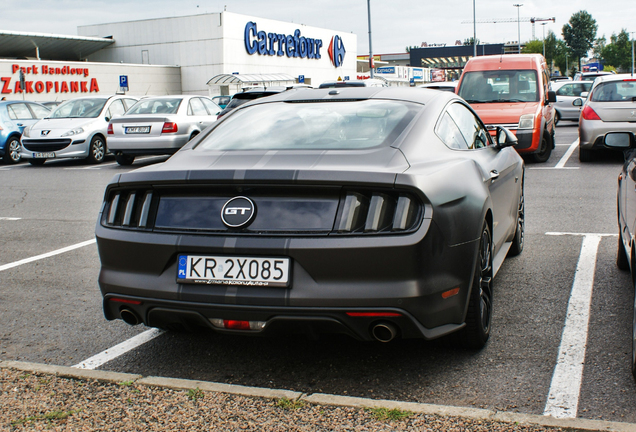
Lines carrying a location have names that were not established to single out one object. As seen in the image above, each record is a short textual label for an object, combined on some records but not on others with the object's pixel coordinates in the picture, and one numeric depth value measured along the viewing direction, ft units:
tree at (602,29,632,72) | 372.99
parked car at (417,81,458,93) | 63.06
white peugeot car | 54.34
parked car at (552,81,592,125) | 80.69
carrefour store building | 140.05
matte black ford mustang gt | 10.00
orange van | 42.01
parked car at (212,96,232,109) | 107.20
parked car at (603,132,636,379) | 13.59
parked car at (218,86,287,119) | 49.64
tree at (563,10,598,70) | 378.73
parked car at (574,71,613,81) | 119.75
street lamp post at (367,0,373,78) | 116.60
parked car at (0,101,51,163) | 58.65
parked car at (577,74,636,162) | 40.36
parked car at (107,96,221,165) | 50.37
